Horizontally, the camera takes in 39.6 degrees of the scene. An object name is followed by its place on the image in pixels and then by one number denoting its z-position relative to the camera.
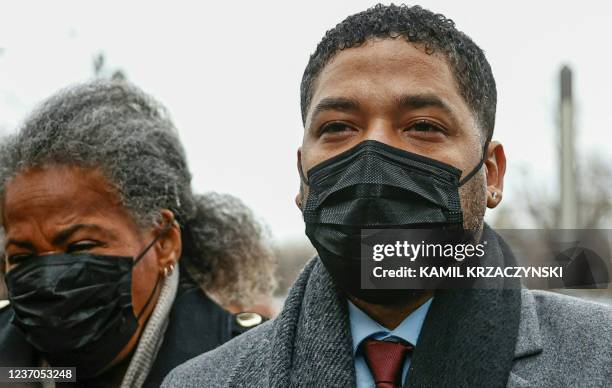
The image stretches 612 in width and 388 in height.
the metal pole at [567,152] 6.96
